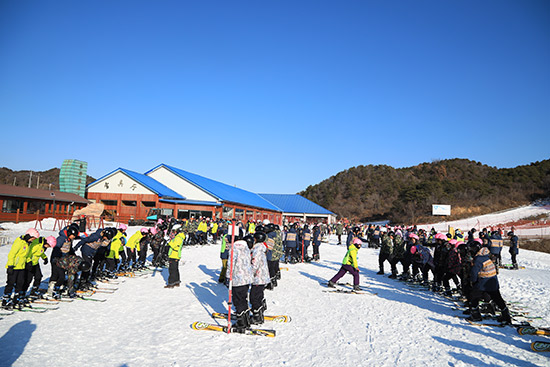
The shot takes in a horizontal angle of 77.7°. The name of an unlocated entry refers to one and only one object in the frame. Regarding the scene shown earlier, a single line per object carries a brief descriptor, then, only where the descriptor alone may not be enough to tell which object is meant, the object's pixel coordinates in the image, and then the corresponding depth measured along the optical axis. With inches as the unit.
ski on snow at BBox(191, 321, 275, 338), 238.2
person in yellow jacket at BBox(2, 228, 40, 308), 266.2
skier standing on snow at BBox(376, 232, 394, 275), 524.1
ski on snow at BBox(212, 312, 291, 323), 273.4
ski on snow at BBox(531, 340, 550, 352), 221.5
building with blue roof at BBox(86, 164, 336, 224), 1428.4
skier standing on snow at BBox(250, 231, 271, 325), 257.3
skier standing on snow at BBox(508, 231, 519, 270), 639.8
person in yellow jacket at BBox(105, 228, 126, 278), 403.9
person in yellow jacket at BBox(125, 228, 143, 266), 458.3
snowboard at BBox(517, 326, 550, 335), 249.5
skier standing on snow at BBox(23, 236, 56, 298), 280.1
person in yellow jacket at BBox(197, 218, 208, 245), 844.6
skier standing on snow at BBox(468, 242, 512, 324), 276.2
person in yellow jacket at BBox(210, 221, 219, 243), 922.7
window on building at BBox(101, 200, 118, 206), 1472.7
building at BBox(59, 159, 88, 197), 1561.3
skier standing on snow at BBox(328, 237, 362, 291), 390.3
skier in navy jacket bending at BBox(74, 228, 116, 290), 345.4
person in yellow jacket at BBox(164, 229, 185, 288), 380.5
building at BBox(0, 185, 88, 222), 1033.2
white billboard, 2124.8
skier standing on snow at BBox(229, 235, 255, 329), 245.0
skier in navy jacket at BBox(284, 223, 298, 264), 610.5
